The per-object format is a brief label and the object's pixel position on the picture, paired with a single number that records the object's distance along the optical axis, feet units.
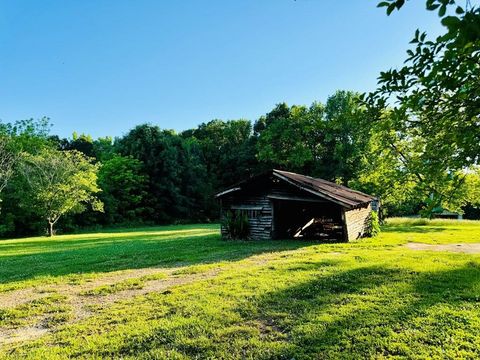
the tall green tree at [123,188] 142.31
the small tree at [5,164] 104.63
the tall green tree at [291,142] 146.20
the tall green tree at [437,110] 9.11
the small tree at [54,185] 100.12
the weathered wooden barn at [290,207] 57.31
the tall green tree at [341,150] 135.13
